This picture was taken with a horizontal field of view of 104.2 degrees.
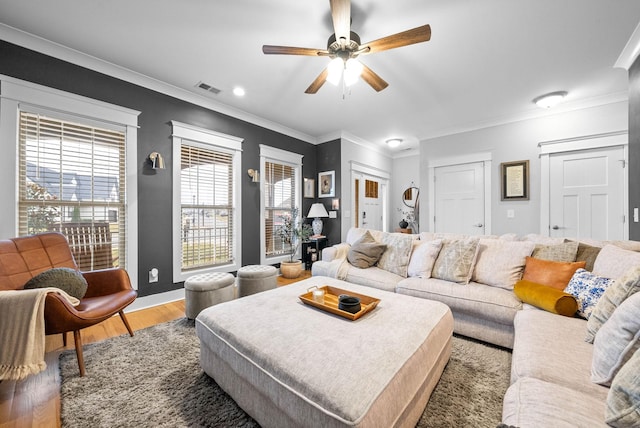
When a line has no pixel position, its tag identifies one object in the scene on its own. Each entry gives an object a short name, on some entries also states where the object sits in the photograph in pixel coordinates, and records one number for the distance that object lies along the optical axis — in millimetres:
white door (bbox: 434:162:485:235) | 4305
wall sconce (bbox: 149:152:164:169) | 2977
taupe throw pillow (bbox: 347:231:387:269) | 2914
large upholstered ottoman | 937
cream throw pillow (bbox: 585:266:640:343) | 1137
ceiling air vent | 3086
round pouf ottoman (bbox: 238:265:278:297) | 2828
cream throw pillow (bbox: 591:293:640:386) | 905
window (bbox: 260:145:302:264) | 4246
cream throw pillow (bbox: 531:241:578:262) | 1979
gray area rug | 1319
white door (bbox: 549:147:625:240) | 3301
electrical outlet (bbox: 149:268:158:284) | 2996
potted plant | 4449
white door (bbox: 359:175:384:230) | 5594
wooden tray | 1525
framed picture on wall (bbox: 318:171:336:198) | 4902
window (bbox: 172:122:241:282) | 3264
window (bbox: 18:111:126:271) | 2318
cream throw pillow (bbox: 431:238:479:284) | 2355
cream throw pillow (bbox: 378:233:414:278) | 2746
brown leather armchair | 1599
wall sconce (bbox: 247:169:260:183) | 4006
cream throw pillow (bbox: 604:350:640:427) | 729
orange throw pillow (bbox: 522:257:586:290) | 1851
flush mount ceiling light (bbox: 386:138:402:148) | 5145
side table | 4809
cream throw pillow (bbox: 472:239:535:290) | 2207
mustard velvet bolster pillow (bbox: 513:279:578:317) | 1641
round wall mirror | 6118
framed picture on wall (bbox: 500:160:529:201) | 3879
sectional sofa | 854
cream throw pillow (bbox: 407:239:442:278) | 2537
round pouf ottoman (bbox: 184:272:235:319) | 2457
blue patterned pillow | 1561
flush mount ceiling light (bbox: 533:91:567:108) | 3232
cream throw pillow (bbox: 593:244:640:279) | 1561
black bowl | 1555
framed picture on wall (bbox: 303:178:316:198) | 4952
